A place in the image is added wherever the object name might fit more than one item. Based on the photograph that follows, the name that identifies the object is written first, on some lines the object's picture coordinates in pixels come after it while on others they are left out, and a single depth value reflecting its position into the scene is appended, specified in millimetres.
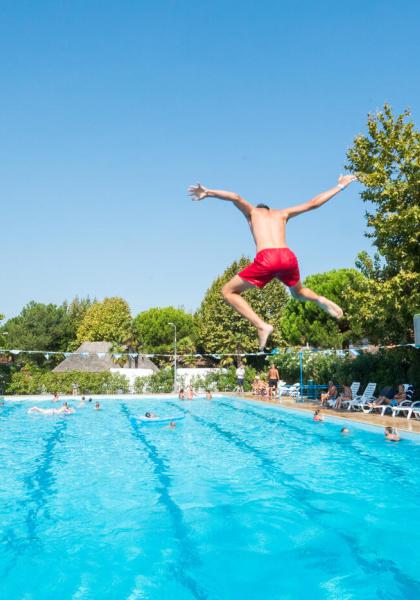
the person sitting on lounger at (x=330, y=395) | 22703
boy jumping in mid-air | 4680
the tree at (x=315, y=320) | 39281
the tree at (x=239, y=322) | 45875
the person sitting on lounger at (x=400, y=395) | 18812
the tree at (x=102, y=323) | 62231
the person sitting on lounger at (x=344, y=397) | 21375
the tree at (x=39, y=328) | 58156
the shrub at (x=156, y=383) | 32688
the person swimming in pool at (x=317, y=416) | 18484
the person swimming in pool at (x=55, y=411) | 22500
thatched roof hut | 41469
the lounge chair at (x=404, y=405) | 18000
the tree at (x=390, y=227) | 17781
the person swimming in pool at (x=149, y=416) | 19230
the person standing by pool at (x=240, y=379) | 32000
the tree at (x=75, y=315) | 63928
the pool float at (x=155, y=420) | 19141
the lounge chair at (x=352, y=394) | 21406
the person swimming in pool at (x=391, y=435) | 14305
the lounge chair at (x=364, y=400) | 20408
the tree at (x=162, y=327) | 58938
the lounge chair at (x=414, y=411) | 17391
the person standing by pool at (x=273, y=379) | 27914
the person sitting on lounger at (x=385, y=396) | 19828
